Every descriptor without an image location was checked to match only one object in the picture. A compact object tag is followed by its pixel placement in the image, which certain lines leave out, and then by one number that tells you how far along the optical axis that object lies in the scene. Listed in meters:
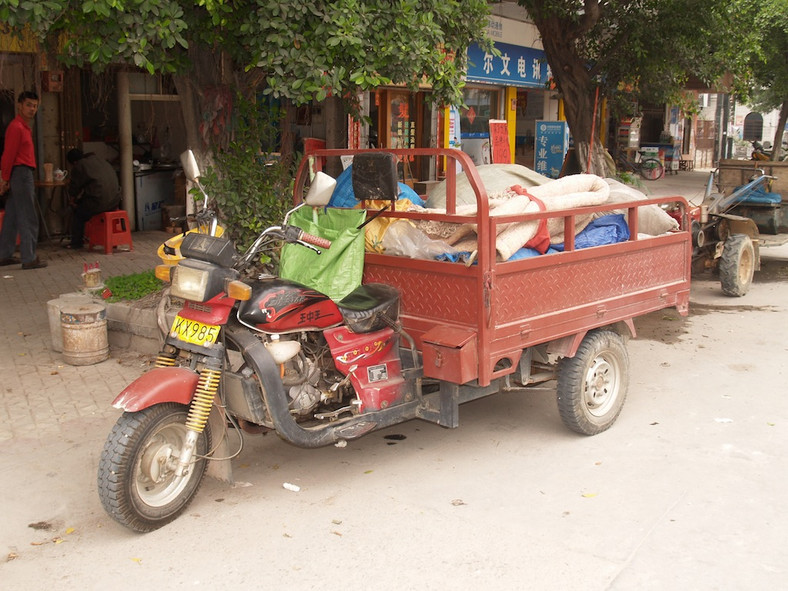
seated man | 10.57
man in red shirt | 9.09
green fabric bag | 4.82
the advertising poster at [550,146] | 14.46
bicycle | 26.06
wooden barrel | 6.45
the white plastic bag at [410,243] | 4.73
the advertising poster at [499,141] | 13.14
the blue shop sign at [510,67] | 15.56
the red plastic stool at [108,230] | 10.73
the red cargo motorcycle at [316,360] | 3.83
